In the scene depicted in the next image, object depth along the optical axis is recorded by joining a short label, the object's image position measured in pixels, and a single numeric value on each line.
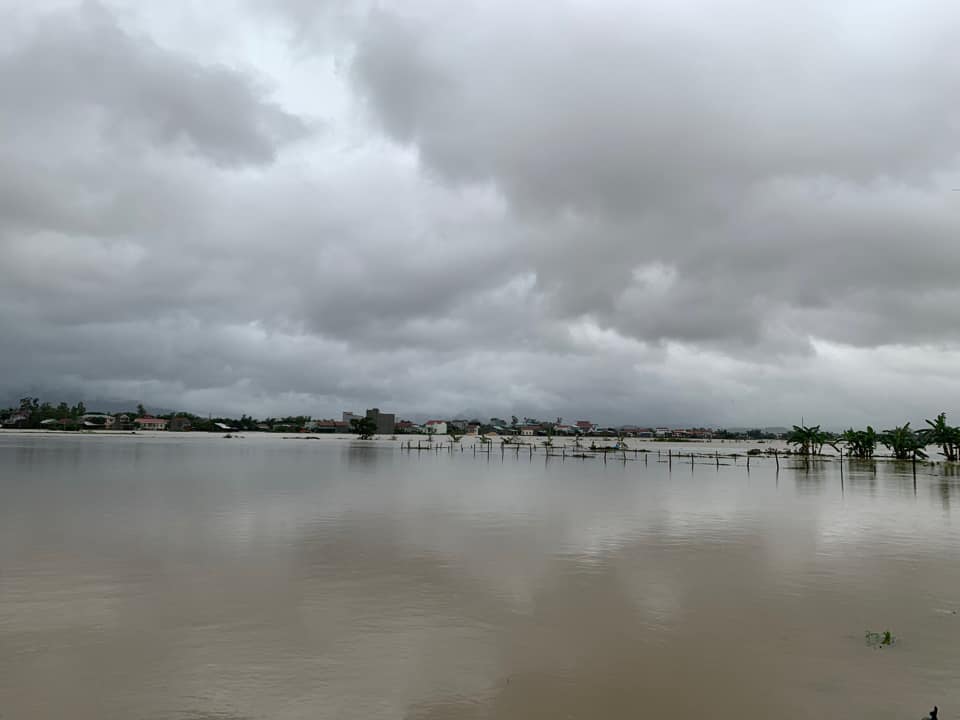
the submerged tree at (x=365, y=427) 174.38
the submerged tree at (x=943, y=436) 79.31
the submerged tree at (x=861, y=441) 86.94
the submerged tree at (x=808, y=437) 98.68
